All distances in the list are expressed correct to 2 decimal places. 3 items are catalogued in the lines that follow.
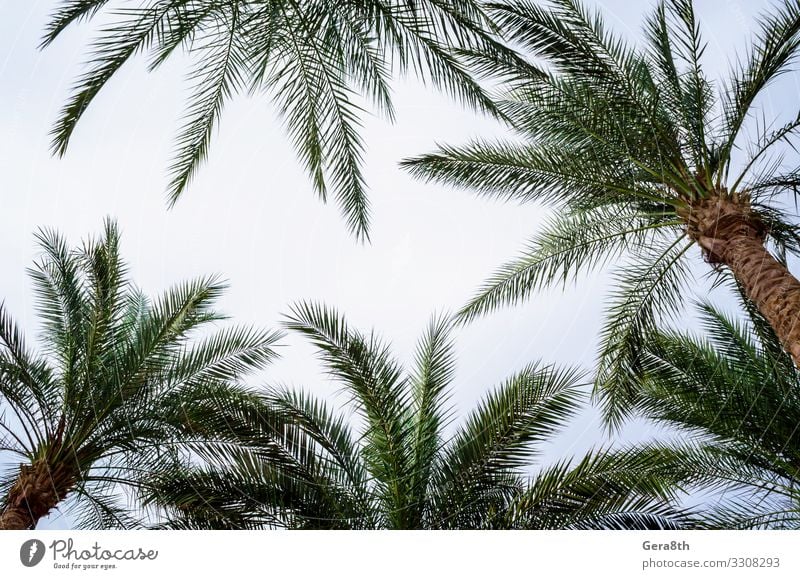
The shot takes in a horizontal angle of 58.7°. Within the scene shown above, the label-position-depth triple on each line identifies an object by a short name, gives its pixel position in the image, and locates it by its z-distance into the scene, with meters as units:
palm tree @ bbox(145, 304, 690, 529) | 4.66
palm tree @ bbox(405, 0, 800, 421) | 5.44
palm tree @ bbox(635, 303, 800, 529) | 5.09
